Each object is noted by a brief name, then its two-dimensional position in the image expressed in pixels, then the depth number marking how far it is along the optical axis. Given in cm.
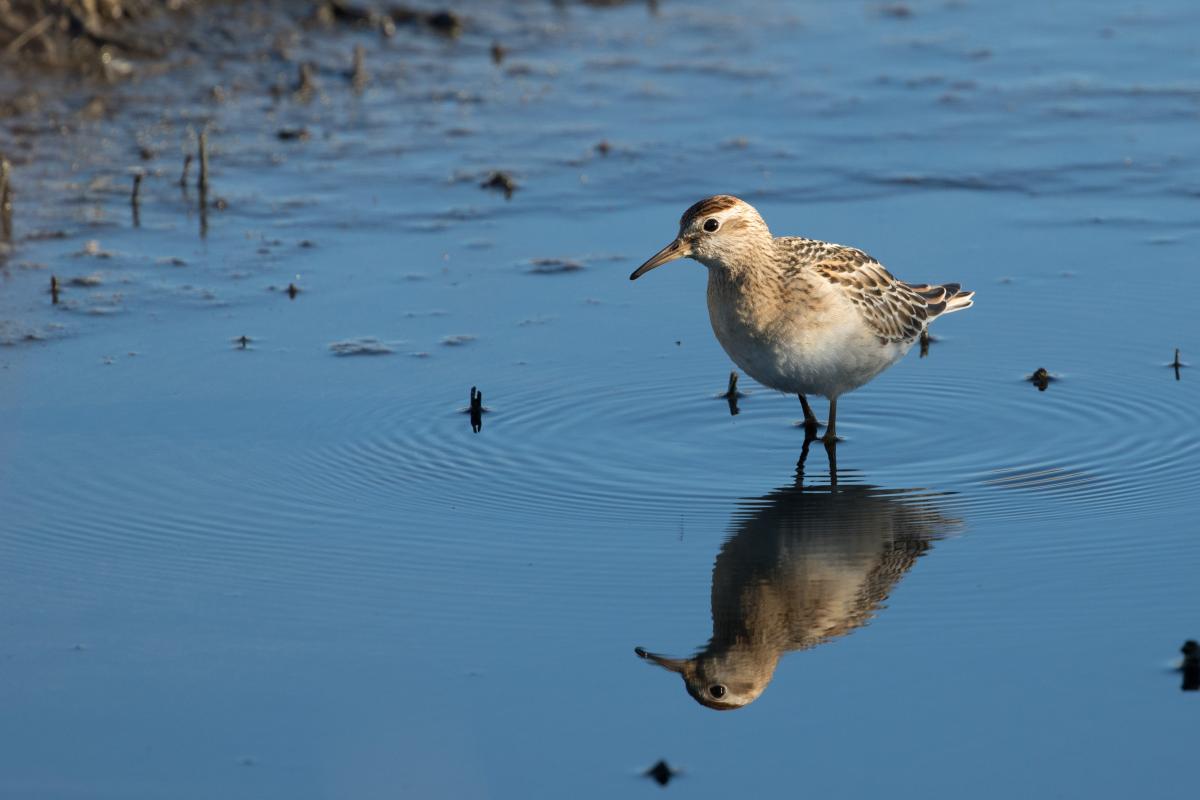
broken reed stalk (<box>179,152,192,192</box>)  1188
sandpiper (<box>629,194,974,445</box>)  862
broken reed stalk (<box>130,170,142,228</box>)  1165
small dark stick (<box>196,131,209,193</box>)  1174
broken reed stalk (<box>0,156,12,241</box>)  1126
